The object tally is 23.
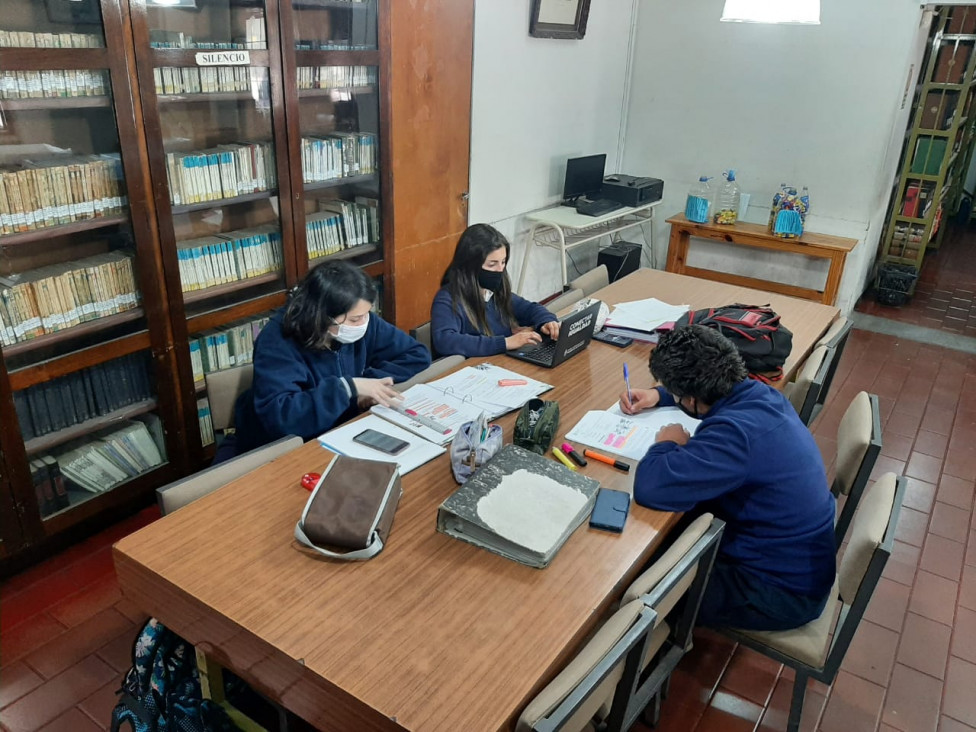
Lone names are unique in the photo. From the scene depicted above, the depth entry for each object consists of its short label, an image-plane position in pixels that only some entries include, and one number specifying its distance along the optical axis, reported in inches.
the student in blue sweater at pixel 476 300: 109.2
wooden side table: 193.5
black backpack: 99.4
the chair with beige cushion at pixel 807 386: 96.3
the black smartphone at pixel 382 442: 77.6
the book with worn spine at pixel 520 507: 62.4
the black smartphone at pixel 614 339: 111.0
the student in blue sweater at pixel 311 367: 85.3
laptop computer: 100.9
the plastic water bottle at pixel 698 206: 209.8
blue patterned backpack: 67.7
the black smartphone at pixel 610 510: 66.9
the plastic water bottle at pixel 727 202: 209.6
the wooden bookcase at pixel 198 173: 96.7
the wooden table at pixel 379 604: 50.2
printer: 206.2
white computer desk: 187.6
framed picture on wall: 176.7
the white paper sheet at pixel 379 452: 75.9
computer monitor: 200.5
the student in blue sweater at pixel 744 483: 68.6
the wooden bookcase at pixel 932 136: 223.8
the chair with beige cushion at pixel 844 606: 63.3
